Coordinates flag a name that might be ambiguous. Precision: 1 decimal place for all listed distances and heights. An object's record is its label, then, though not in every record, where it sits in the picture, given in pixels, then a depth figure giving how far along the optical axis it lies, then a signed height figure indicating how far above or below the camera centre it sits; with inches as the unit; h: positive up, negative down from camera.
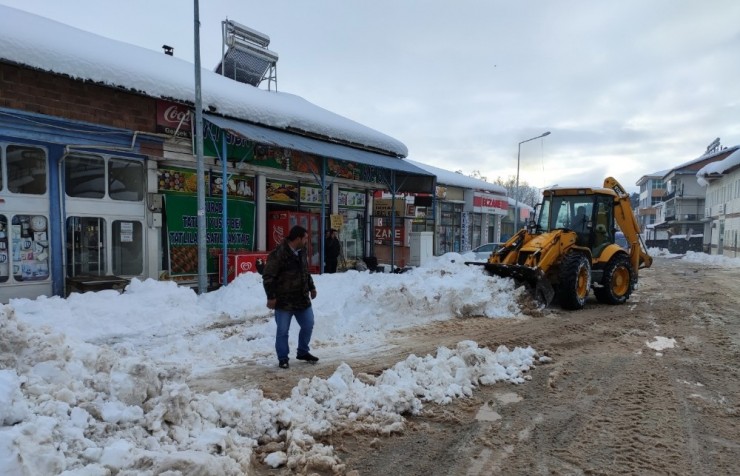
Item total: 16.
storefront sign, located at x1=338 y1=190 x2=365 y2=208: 682.8 +30.0
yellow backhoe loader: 413.4 -25.5
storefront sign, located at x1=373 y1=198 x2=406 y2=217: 797.9 +21.4
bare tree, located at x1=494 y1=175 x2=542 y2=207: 3486.7 +249.7
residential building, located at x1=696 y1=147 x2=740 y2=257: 1465.3 +69.4
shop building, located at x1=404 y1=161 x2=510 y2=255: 1073.6 +27.0
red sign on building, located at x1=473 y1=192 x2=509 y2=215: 1182.9 +47.3
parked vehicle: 794.7 -53.0
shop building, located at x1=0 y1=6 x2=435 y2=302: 363.6 +52.8
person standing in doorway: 588.7 -40.1
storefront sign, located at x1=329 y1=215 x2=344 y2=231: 628.2 -2.5
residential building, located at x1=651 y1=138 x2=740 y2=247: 2299.5 +122.7
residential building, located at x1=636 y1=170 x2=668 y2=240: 3167.1 +187.2
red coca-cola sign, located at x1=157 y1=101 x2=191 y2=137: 433.4 +89.5
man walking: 236.7 -32.8
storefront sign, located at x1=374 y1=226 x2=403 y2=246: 801.6 -25.1
